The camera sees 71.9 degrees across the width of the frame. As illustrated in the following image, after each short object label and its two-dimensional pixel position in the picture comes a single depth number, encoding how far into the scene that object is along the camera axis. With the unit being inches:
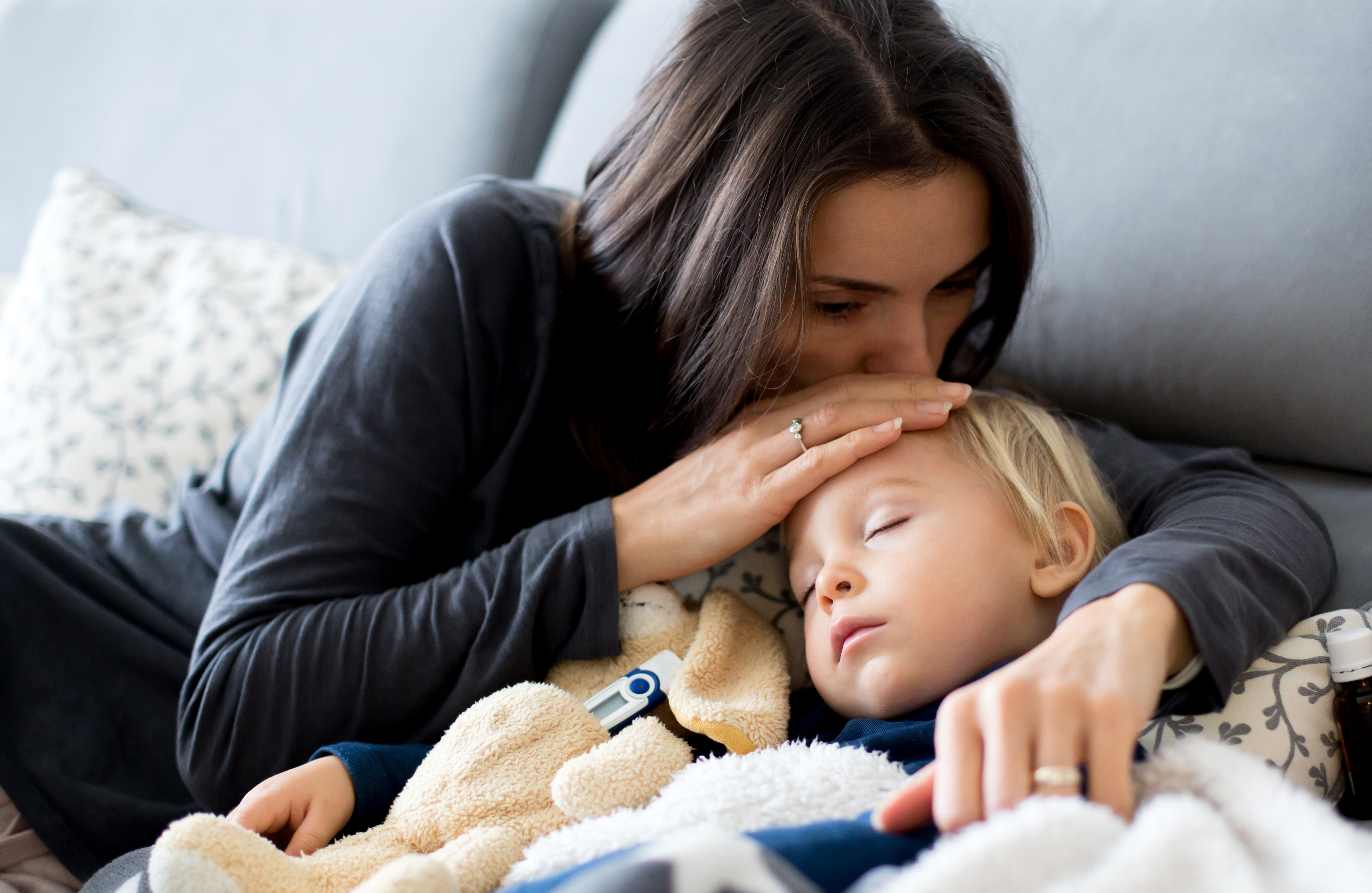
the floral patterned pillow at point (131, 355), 50.7
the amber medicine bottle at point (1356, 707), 27.1
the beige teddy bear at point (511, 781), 23.8
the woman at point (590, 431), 31.8
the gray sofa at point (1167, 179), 35.3
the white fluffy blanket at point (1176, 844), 18.5
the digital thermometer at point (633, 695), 31.8
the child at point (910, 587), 29.5
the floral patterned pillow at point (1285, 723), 27.0
